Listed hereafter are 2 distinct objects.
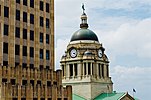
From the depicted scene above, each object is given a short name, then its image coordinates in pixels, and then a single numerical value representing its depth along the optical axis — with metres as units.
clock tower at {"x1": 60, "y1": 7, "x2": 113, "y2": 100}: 132.38
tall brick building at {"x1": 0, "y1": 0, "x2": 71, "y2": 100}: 66.31
